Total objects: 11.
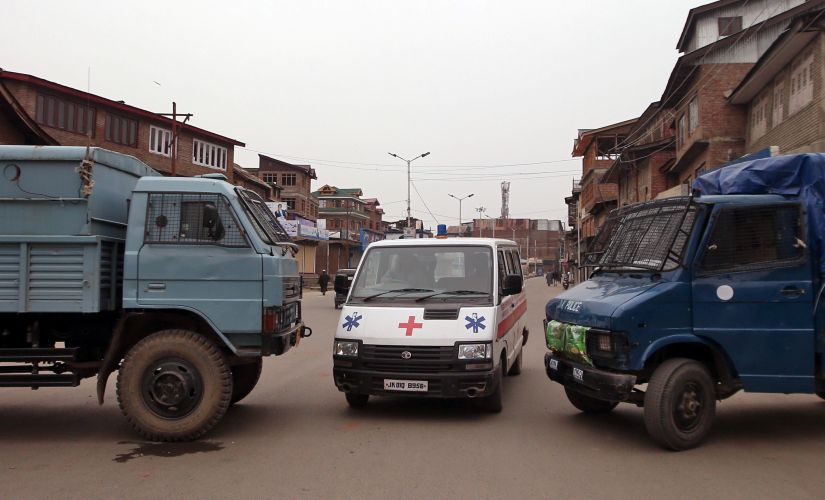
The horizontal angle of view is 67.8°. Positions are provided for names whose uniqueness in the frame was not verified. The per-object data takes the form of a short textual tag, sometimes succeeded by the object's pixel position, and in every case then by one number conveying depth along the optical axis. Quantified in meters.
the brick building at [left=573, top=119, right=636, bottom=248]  46.16
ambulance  6.62
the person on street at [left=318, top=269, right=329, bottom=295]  37.81
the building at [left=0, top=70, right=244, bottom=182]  23.75
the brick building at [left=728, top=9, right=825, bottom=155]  15.04
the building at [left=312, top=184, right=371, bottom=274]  70.06
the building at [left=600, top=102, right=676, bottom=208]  31.50
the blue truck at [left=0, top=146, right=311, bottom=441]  5.91
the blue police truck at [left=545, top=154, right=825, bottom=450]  5.75
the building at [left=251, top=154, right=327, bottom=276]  56.91
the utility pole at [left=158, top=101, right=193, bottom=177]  30.85
